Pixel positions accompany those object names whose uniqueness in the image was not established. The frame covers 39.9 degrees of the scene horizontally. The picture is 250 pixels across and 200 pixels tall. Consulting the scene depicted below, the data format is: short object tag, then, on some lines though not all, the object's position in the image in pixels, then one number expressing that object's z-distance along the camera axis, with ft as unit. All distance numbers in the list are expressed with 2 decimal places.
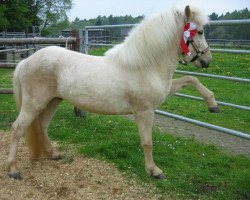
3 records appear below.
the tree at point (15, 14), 77.66
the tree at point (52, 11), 154.10
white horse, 12.75
